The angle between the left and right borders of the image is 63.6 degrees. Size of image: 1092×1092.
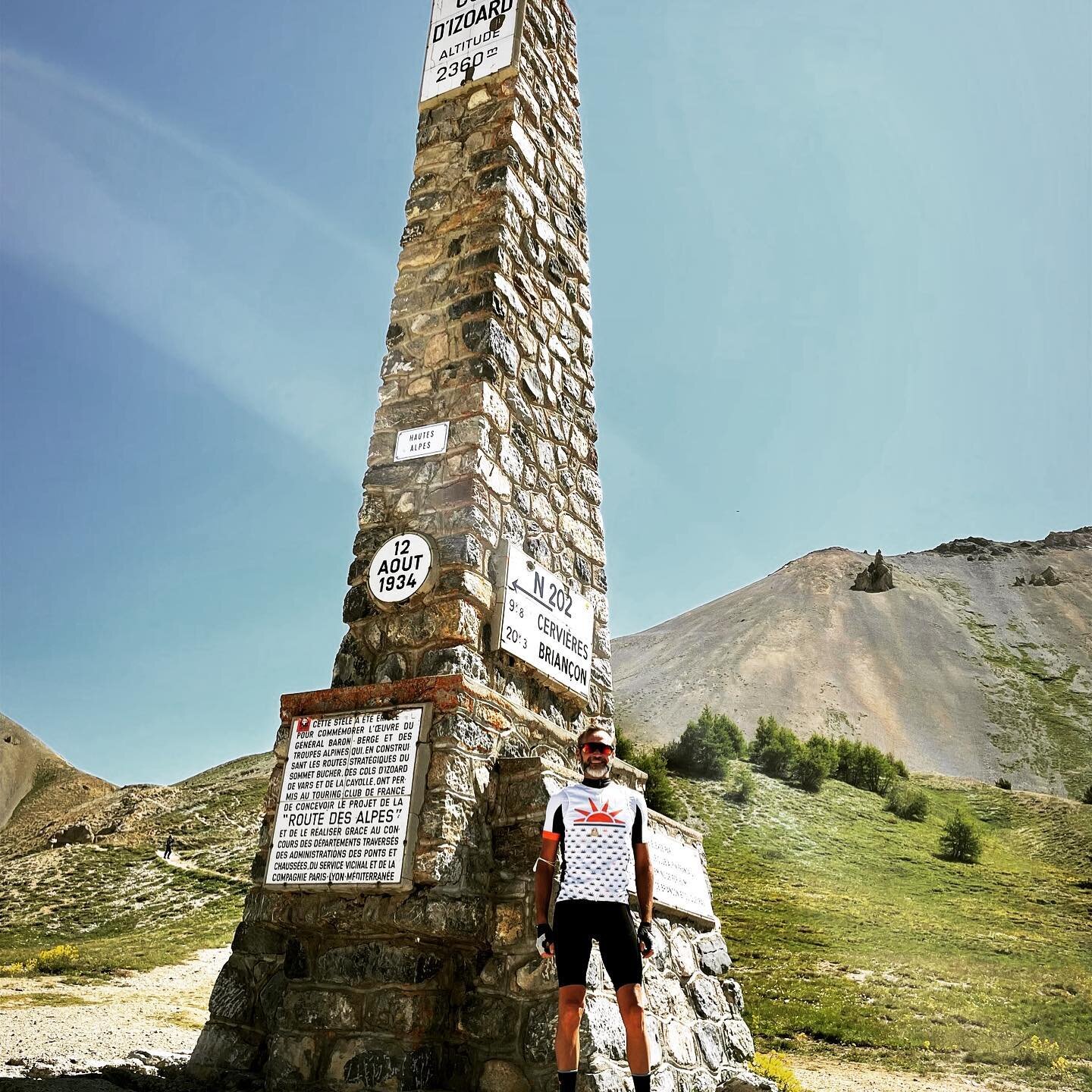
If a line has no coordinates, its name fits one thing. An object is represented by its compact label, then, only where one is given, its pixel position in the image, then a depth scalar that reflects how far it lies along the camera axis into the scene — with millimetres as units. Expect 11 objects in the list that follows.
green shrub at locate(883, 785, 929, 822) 40531
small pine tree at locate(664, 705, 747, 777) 41250
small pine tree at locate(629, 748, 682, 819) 27312
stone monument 4094
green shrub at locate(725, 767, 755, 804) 37281
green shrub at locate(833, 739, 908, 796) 45500
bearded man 3518
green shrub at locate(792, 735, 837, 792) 41750
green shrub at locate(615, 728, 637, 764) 23069
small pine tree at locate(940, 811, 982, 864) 35250
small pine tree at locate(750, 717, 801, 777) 43031
